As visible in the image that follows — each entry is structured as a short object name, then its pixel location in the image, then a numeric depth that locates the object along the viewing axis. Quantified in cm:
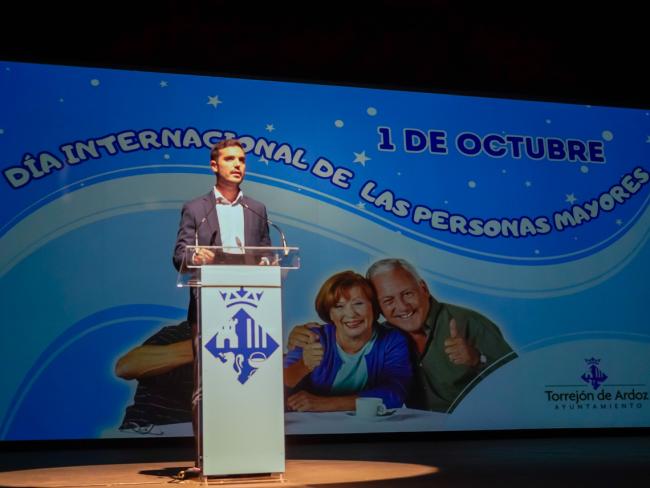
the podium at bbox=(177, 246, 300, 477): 278
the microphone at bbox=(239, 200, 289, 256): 314
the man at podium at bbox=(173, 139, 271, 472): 308
